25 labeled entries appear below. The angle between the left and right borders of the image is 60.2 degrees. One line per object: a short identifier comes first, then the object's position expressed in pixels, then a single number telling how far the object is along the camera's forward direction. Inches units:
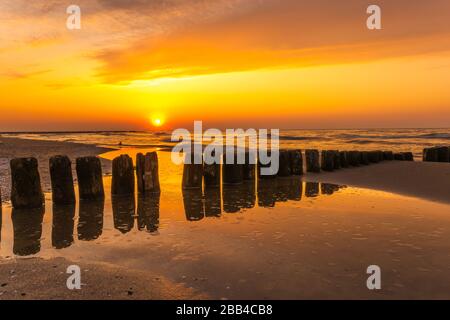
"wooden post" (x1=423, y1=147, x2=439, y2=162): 600.1
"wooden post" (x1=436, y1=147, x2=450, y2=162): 598.9
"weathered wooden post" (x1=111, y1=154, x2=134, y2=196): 338.6
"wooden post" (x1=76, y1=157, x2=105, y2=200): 317.2
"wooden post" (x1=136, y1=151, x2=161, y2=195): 352.2
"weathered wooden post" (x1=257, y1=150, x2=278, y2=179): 449.4
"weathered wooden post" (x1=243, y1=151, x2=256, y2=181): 437.7
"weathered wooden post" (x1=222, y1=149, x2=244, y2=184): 411.8
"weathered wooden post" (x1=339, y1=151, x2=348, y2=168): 546.6
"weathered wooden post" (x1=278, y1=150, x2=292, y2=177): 466.6
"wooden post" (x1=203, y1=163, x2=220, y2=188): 394.0
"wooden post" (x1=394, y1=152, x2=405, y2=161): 622.5
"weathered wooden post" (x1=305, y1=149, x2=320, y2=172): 508.4
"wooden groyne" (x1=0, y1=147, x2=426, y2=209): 289.3
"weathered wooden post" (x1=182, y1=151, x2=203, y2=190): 382.3
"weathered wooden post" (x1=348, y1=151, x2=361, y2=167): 562.6
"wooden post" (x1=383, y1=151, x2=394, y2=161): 620.8
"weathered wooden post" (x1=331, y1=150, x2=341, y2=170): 530.6
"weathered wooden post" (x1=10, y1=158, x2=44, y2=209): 287.1
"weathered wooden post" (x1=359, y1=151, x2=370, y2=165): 577.7
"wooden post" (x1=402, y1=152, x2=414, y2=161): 618.8
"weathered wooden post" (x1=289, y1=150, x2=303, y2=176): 479.5
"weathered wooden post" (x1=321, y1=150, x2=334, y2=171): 518.0
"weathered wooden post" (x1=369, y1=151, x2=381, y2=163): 594.5
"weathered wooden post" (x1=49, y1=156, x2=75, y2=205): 304.0
